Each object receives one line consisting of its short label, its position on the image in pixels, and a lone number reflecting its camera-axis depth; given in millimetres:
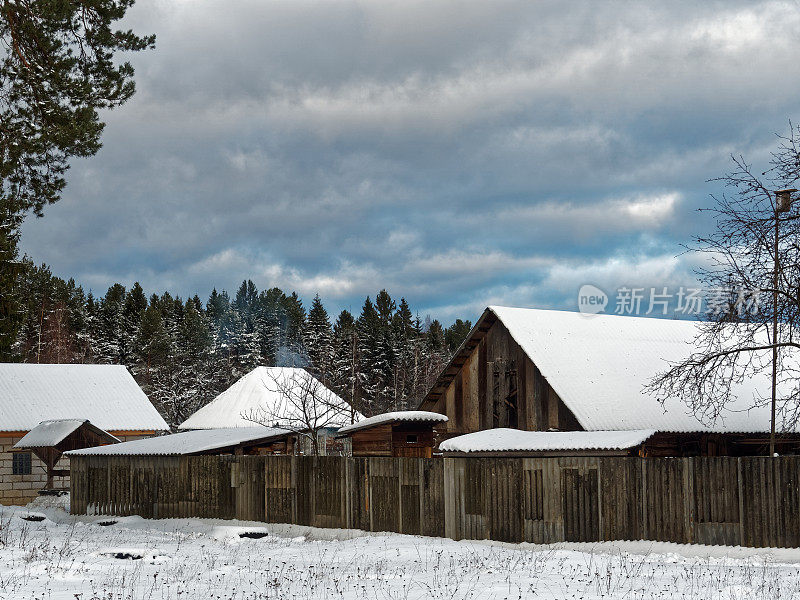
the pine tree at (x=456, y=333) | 126819
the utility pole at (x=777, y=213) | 20531
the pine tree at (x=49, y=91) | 22906
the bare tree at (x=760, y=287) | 20406
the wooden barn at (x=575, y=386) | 32062
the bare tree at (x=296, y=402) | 53812
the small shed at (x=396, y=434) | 34438
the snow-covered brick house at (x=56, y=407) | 42531
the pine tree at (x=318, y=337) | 94225
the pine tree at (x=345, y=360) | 85412
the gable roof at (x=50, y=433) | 37844
